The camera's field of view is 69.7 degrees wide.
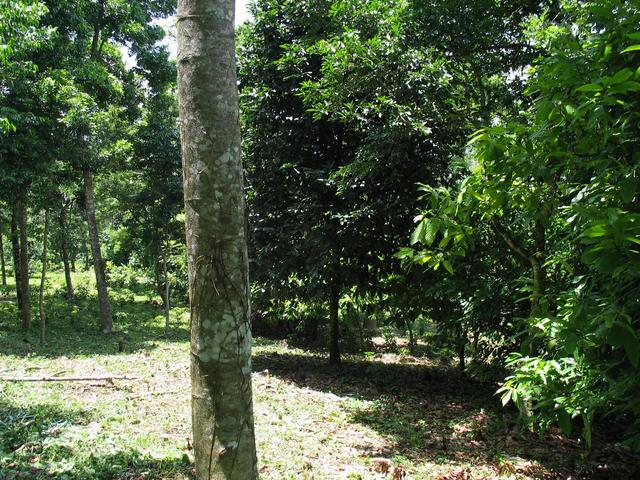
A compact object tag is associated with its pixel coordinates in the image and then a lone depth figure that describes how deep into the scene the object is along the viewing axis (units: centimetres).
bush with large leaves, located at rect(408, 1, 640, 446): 196
